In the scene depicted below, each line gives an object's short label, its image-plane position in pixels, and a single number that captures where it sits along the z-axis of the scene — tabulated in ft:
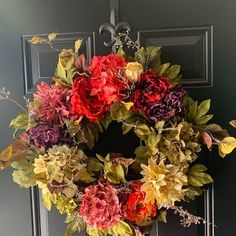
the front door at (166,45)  3.47
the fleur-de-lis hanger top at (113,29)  3.47
